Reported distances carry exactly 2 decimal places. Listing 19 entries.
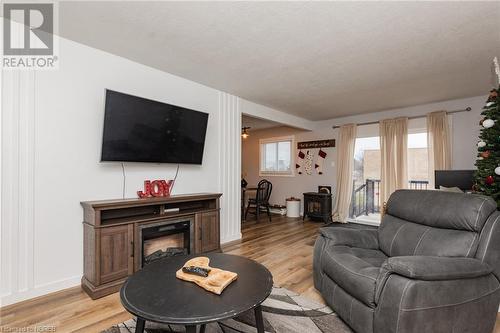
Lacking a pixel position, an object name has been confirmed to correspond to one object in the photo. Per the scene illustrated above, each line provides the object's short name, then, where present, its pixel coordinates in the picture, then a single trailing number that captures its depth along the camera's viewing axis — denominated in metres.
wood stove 5.55
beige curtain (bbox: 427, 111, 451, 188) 4.30
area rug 1.78
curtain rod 4.21
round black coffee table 1.19
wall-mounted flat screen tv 2.57
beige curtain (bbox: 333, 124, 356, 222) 5.46
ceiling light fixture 6.39
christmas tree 2.32
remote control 1.54
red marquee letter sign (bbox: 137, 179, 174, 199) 2.96
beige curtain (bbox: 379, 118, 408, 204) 4.73
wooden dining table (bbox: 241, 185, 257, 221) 6.11
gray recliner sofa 1.40
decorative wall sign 5.95
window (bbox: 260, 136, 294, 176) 6.73
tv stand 2.29
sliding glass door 4.83
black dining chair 5.76
